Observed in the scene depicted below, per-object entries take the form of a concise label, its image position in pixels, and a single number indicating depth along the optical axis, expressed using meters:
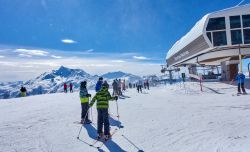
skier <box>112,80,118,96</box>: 14.21
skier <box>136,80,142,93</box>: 17.89
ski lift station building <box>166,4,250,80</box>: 20.51
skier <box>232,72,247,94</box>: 11.07
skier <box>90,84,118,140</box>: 4.59
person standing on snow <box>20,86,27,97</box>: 19.77
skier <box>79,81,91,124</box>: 6.22
